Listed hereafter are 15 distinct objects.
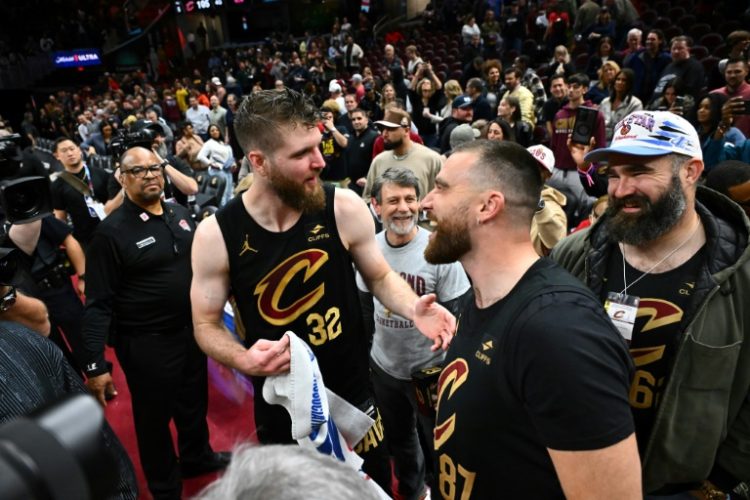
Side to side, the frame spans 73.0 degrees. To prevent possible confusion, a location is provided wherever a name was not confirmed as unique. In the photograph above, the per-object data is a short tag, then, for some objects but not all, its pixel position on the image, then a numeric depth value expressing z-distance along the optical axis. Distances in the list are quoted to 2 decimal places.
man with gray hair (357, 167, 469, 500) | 2.65
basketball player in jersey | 1.98
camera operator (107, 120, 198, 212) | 3.52
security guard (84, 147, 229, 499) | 2.76
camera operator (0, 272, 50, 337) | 1.71
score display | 25.69
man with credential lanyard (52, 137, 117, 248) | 4.78
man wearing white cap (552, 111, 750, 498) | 1.66
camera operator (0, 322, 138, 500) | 1.29
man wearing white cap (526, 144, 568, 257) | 3.23
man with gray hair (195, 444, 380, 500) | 0.66
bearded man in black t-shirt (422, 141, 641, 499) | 1.12
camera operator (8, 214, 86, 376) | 3.27
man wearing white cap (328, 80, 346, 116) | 9.08
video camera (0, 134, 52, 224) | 1.88
